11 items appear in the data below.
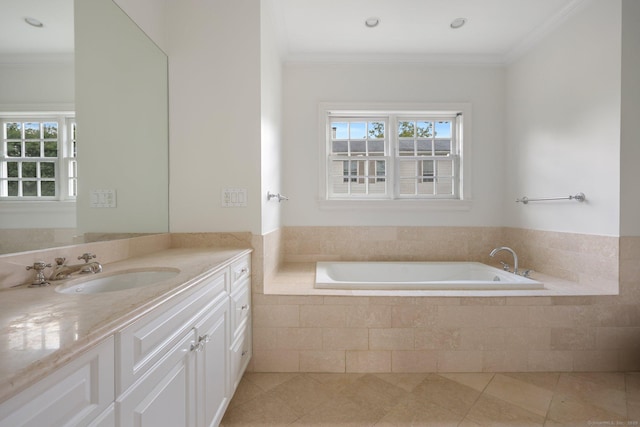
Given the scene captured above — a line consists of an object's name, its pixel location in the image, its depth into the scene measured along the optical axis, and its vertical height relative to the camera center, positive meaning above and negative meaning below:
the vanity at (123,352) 0.49 -0.33
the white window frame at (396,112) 2.90 +0.60
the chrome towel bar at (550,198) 2.12 +0.11
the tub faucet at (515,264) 2.33 -0.44
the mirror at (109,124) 1.10 +0.46
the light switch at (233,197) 1.95 +0.11
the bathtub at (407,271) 2.63 -0.56
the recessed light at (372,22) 2.34 +1.60
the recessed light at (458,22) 2.35 +1.60
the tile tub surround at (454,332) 1.88 -0.80
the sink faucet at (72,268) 1.03 -0.20
